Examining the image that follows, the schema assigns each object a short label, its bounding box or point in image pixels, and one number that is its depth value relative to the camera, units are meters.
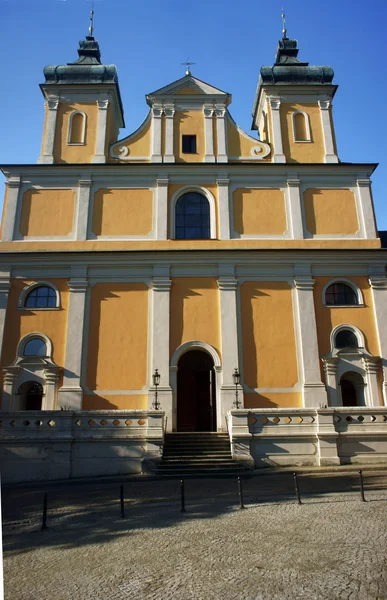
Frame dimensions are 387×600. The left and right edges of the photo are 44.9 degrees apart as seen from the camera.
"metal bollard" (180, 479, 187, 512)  9.98
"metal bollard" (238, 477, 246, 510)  10.11
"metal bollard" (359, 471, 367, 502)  10.38
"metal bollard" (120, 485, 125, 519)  9.74
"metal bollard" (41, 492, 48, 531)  9.10
